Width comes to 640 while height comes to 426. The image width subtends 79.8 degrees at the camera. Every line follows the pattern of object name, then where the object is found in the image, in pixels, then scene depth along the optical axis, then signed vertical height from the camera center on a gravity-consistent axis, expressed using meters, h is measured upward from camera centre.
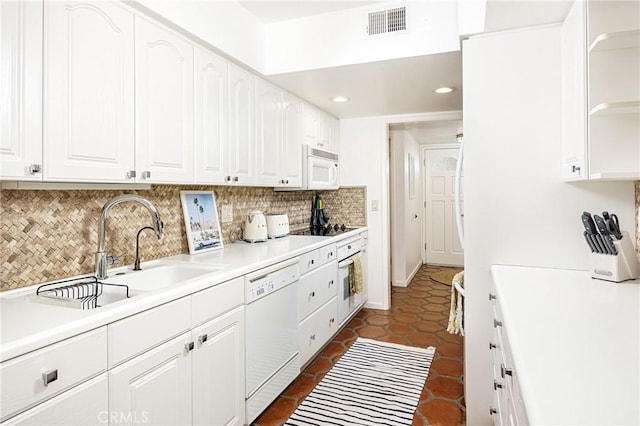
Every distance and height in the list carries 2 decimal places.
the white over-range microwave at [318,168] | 3.53 +0.43
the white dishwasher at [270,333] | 2.08 -0.72
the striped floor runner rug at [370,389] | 2.22 -1.18
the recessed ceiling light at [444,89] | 3.14 +1.01
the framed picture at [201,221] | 2.49 -0.05
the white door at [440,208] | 6.75 +0.05
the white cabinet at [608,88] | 1.48 +0.49
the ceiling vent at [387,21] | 2.46 +1.24
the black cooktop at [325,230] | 3.77 -0.19
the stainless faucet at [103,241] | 1.80 -0.13
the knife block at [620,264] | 1.62 -0.23
